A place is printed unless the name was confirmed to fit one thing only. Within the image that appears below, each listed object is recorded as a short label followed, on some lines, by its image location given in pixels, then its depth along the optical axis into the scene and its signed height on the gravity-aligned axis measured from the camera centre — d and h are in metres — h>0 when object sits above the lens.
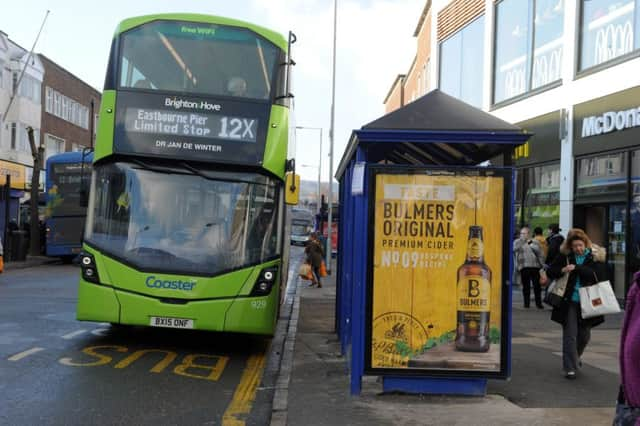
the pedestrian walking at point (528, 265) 16.47 -0.52
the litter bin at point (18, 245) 27.30 -0.87
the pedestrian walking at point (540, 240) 16.98 +0.01
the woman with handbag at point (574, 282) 8.22 -0.42
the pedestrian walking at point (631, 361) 3.26 -0.50
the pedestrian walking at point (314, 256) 22.52 -0.71
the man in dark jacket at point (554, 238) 14.41 +0.06
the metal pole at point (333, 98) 37.06 +6.48
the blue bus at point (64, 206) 26.86 +0.55
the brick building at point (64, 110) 46.12 +7.32
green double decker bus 9.74 +0.60
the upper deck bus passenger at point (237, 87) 10.23 +1.88
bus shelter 7.17 -0.29
